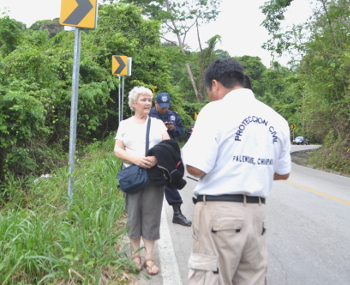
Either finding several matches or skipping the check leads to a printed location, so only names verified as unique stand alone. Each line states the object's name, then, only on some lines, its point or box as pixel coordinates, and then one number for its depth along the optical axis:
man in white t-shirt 2.32
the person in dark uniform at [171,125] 5.82
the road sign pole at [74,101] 5.11
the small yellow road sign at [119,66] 10.46
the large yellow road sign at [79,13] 4.96
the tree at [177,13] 35.56
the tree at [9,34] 11.08
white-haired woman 4.13
